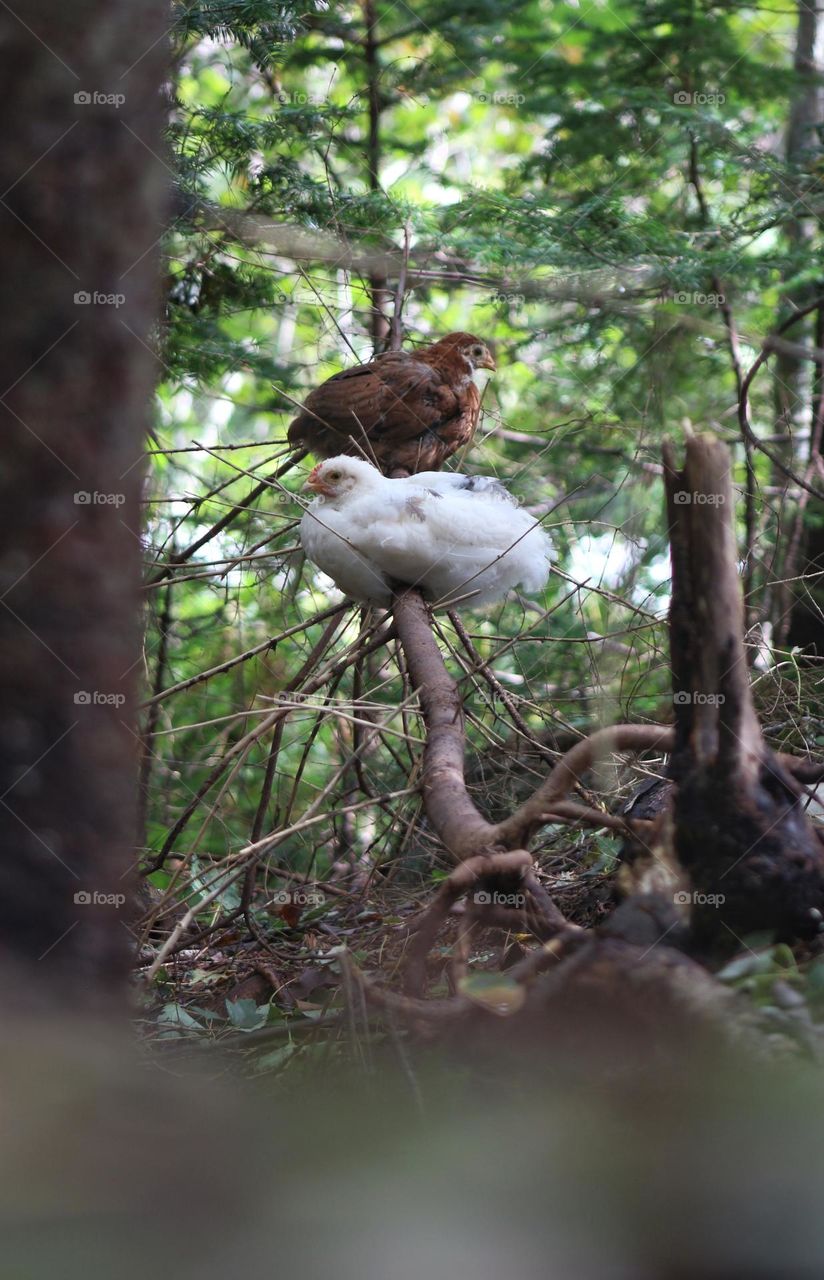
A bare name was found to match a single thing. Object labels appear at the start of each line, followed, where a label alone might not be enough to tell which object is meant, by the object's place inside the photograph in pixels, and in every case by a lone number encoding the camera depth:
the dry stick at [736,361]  3.82
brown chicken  3.31
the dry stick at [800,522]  4.30
